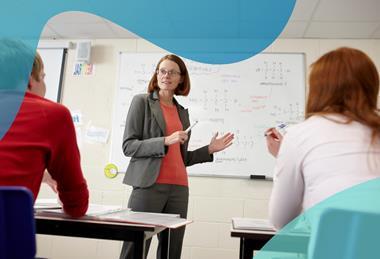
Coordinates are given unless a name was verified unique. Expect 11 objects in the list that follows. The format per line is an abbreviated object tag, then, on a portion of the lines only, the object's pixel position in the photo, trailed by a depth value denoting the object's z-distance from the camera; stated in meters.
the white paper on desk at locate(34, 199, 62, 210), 1.37
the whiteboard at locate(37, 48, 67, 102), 3.71
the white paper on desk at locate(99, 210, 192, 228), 1.16
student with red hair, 0.81
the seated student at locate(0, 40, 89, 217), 0.92
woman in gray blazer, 1.82
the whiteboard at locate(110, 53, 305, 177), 3.35
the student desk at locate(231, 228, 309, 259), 1.07
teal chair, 0.64
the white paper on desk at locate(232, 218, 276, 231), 1.15
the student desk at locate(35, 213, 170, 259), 1.13
